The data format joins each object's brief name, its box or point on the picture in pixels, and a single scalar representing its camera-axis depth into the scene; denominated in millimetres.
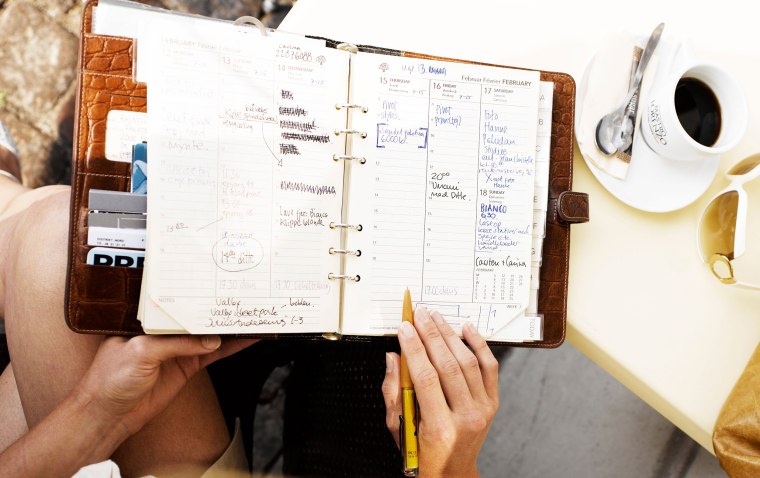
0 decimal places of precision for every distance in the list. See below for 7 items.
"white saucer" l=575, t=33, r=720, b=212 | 817
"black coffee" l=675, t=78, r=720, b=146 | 778
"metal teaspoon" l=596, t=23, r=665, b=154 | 805
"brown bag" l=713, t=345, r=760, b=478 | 743
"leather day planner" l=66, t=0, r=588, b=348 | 684
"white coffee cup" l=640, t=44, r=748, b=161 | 737
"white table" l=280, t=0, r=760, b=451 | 829
